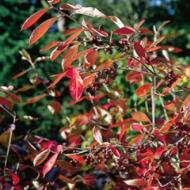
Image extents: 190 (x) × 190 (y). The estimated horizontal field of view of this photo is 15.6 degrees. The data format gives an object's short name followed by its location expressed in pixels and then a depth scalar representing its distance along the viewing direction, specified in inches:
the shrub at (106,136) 44.9
